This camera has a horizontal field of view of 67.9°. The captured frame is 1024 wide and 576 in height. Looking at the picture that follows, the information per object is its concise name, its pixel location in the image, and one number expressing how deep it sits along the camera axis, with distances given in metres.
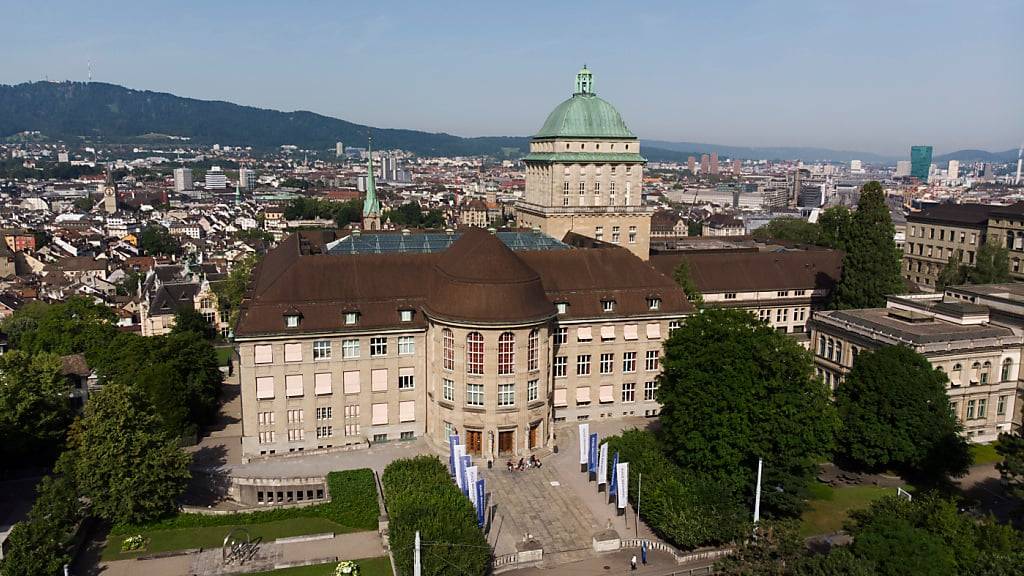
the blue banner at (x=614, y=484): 51.17
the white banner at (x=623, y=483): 49.09
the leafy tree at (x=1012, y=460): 44.06
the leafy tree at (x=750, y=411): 48.22
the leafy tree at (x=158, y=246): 192.50
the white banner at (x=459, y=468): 50.00
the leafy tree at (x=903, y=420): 55.06
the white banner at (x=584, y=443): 56.00
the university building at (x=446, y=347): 57.44
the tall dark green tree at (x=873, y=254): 78.56
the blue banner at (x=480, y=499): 46.41
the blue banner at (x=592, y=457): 55.19
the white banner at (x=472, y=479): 47.10
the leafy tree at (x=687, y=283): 78.56
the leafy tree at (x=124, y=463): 47.69
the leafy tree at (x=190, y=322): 96.62
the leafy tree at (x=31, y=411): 55.41
